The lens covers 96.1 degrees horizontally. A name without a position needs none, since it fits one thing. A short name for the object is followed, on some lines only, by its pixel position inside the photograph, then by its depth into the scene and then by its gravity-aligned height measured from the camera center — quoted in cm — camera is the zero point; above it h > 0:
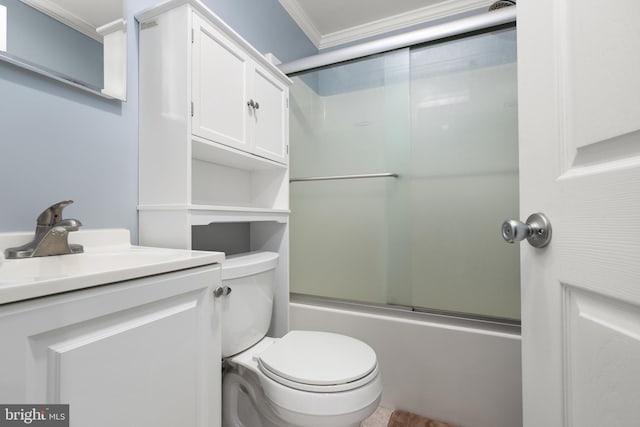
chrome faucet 73 -4
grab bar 156 +22
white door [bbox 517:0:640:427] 34 +1
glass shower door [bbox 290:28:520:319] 138 +19
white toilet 85 -49
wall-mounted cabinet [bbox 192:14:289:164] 100 +48
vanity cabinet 43 -25
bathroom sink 44 -11
